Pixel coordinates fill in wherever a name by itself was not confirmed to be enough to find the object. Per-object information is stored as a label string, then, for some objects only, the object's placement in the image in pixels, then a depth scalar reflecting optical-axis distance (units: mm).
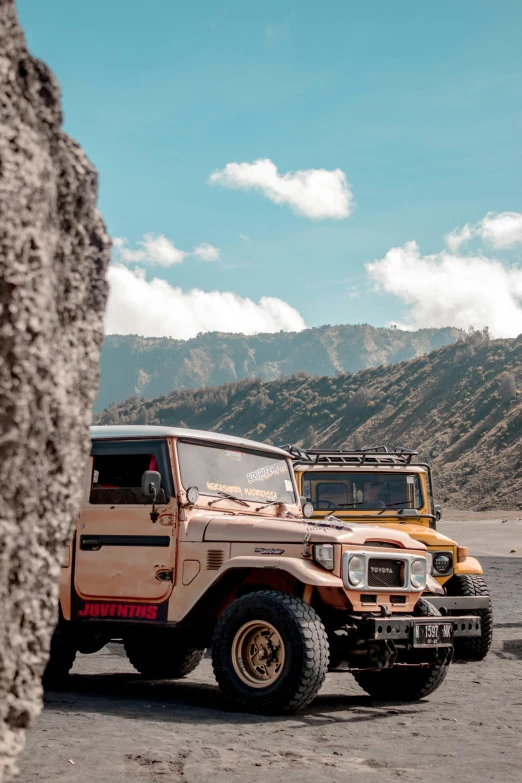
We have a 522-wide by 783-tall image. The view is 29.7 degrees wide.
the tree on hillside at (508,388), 58584
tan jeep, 7230
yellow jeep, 11961
